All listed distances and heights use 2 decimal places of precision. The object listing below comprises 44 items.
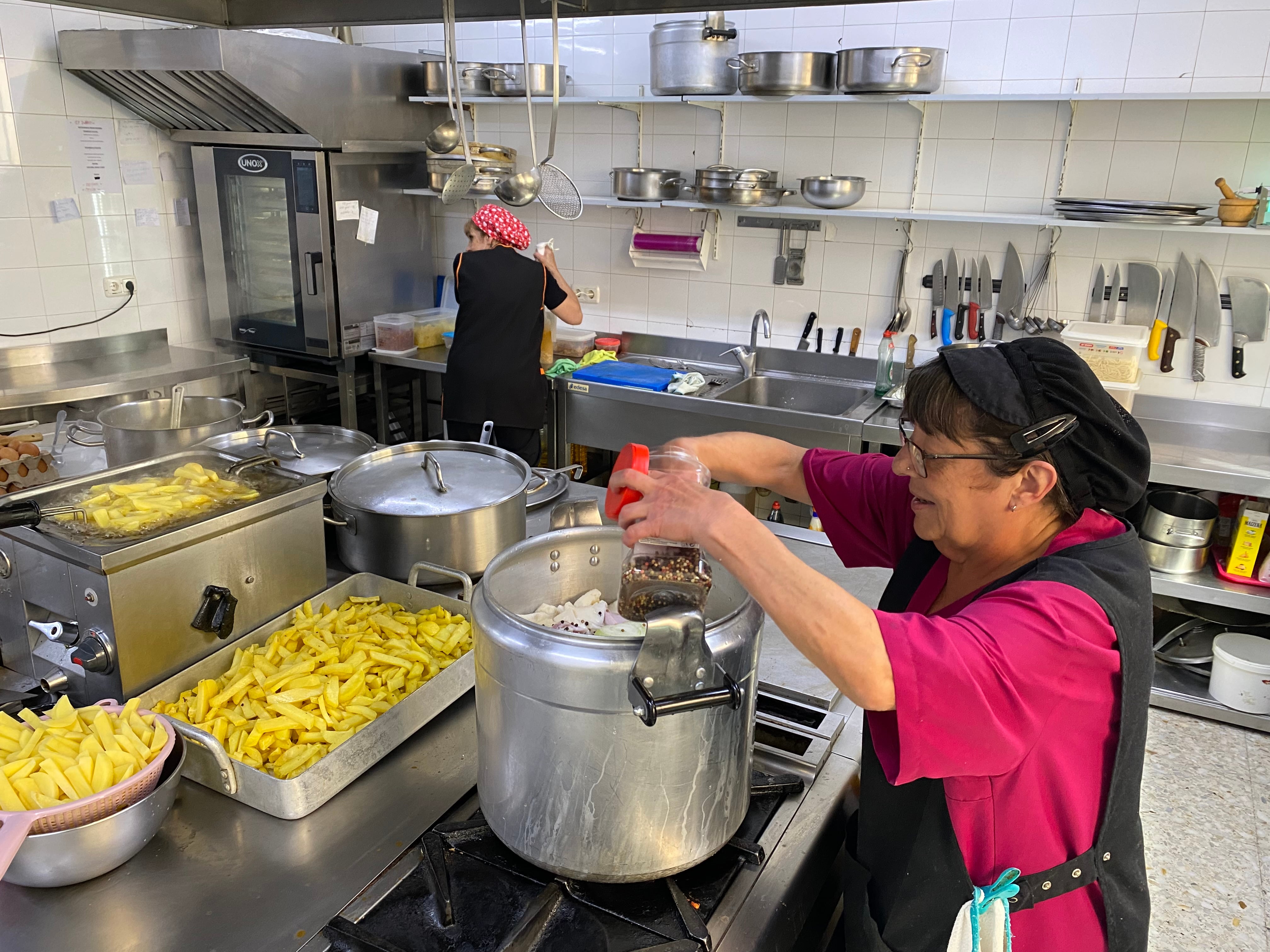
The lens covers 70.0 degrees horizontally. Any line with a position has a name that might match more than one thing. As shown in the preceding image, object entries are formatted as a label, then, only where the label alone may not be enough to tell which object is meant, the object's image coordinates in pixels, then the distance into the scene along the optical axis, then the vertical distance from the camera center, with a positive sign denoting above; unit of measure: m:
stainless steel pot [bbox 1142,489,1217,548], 3.23 -0.97
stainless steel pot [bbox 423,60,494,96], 4.28 +0.65
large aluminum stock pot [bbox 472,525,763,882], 0.93 -0.55
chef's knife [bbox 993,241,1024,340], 3.77 -0.23
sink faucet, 4.29 -0.58
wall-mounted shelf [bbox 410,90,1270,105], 3.13 +0.48
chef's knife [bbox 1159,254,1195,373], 3.51 -0.28
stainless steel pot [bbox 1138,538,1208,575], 3.25 -1.11
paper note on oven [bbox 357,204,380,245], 4.53 -0.05
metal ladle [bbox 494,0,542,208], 3.25 +0.11
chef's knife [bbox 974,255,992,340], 3.85 -0.21
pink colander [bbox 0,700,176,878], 0.95 -0.65
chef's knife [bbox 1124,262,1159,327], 3.57 -0.21
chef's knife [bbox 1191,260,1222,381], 3.48 -0.27
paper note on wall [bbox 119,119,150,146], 4.35 +0.35
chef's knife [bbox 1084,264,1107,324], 3.65 -0.24
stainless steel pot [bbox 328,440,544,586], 1.71 -0.55
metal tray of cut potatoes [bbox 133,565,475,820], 1.16 -0.70
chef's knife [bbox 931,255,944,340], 3.92 -0.26
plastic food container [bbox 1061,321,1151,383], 3.30 -0.40
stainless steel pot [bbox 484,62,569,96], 4.23 +0.64
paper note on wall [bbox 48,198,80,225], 4.12 -0.01
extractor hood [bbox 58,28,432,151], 3.86 +0.56
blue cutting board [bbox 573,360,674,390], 4.07 -0.67
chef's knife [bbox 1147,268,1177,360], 3.56 -0.29
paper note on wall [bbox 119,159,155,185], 4.39 +0.17
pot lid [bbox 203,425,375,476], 1.87 -0.53
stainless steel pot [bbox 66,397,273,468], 2.12 -0.52
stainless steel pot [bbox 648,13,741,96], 3.78 +0.68
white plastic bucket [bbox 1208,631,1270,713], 3.11 -1.44
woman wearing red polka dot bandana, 3.79 -0.46
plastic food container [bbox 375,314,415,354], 4.54 -0.56
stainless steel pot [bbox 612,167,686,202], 4.05 +0.17
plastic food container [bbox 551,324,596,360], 4.51 -0.59
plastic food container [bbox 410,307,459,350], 4.65 -0.55
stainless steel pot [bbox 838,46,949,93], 3.35 +0.58
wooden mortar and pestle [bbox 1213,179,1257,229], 3.15 +0.10
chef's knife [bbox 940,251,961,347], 3.90 -0.25
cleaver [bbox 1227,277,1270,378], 3.42 -0.26
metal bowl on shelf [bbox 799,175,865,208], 3.70 +0.15
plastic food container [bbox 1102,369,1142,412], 3.32 -0.54
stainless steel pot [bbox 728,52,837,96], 3.54 +0.58
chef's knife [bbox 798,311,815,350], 4.22 -0.48
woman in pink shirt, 0.92 -0.42
